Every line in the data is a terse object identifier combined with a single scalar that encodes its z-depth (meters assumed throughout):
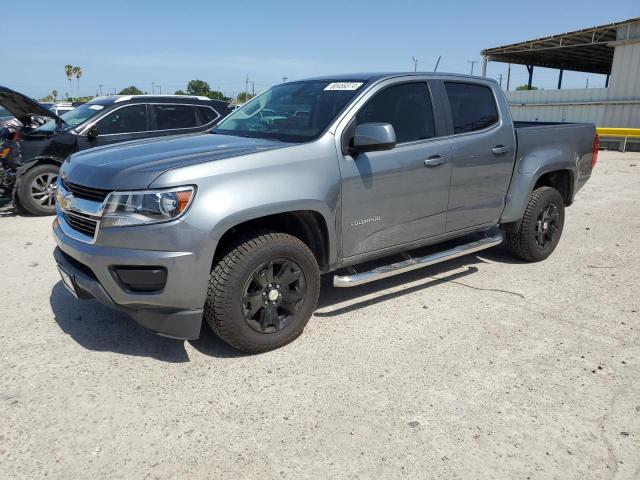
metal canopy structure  22.39
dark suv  7.41
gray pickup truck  2.96
